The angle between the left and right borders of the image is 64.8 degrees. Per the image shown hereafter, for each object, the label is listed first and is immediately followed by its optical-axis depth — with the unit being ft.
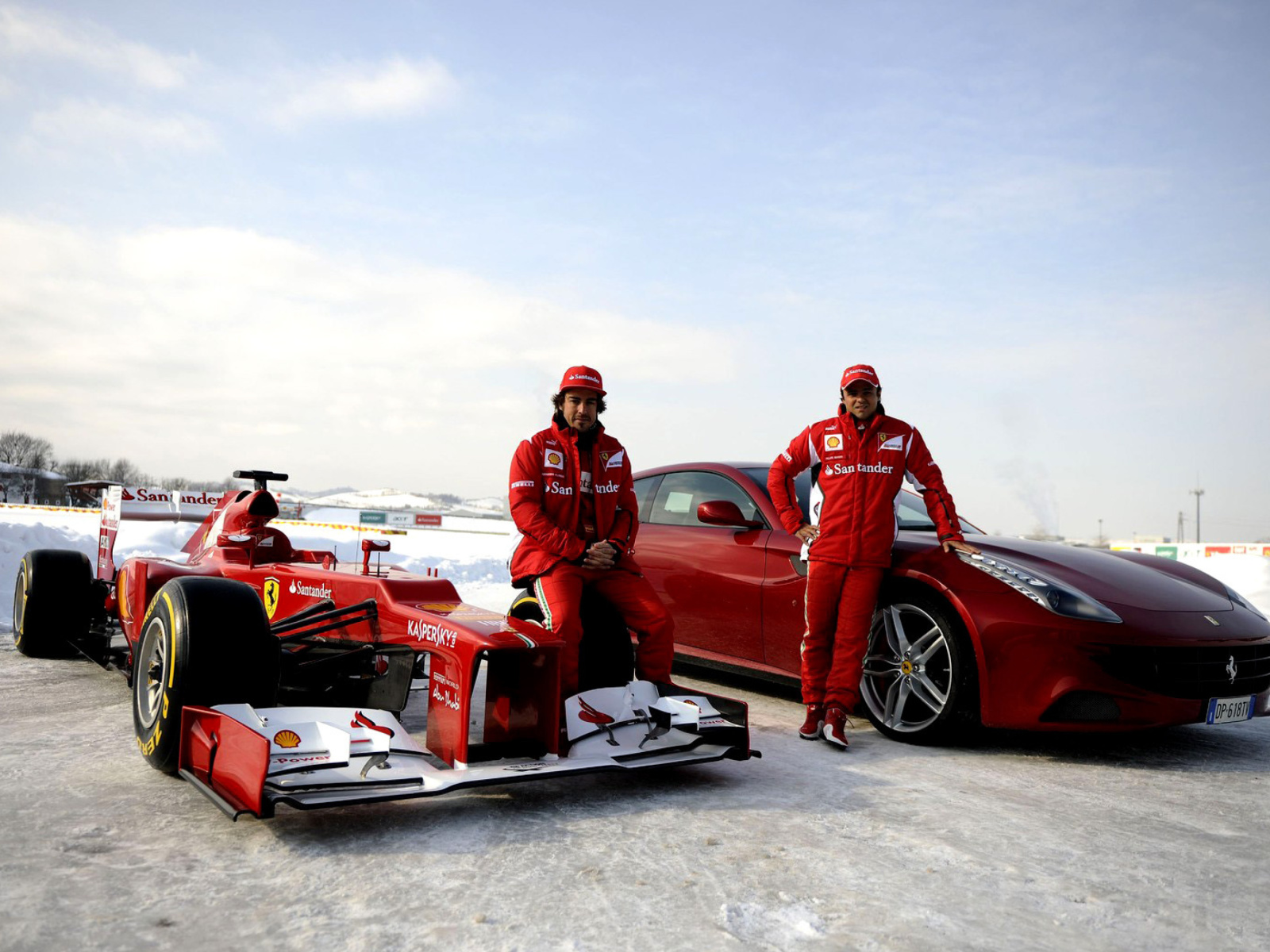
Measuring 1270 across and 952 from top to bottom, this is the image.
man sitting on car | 14.73
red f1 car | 10.82
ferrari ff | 14.30
